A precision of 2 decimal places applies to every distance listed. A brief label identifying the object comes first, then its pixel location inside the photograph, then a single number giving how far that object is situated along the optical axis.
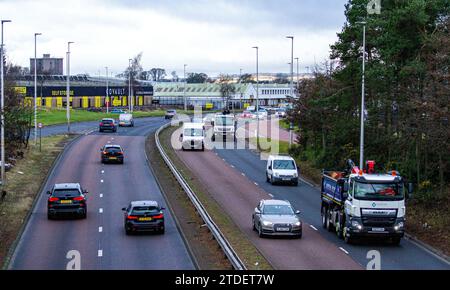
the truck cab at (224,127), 85.25
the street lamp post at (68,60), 88.06
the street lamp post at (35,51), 71.74
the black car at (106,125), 92.69
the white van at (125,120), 104.44
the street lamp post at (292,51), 73.55
